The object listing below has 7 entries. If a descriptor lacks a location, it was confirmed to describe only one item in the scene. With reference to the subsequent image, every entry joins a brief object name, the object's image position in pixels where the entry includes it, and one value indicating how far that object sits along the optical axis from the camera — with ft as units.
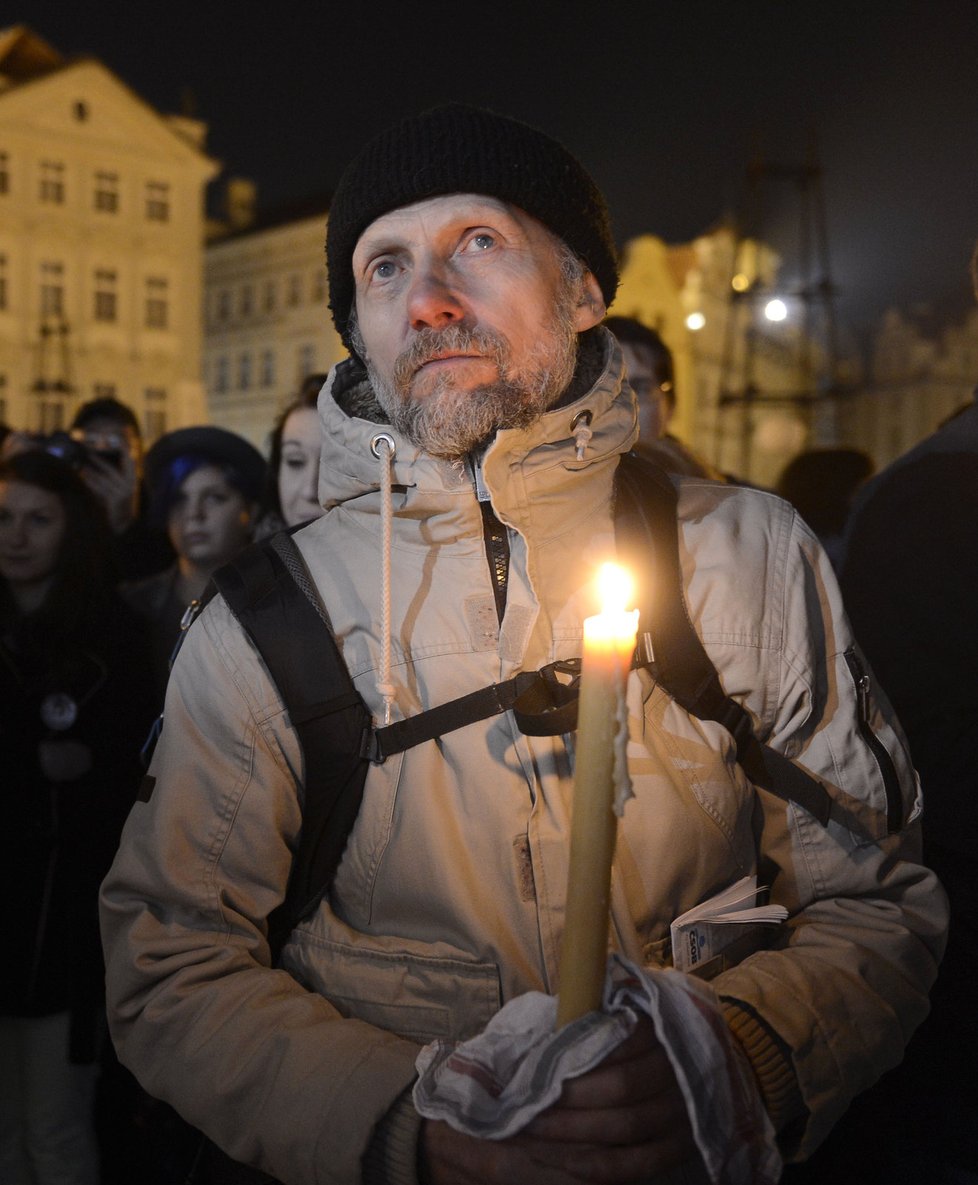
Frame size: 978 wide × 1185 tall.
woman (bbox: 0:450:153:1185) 9.78
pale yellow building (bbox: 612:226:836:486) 120.98
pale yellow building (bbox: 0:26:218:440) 107.55
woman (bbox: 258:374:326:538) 12.45
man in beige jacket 4.63
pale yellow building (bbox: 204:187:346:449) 134.41
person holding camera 15.80
